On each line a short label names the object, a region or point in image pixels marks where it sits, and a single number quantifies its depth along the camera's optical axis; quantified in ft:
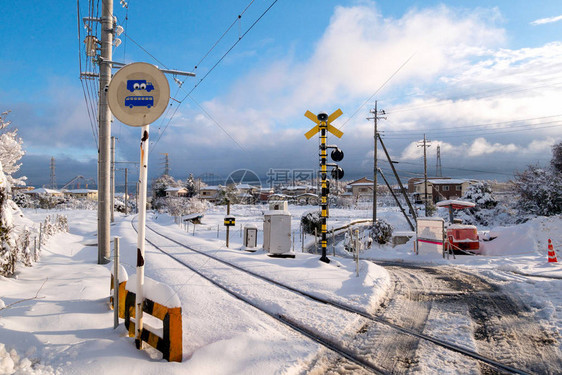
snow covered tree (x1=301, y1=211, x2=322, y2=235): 83.99
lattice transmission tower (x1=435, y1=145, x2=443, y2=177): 182.60
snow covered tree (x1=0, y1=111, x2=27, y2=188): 42.91
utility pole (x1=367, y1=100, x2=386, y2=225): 89.22
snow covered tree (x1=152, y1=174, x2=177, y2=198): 244.42
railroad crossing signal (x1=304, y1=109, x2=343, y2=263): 32.91
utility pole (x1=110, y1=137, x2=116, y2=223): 92.28
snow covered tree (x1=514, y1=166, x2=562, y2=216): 79.51
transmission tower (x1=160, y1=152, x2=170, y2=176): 266.51
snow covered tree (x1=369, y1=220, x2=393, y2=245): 67.55
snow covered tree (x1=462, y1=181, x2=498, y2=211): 104.37
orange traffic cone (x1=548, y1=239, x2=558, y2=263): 34.12
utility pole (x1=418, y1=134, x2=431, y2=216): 102.36
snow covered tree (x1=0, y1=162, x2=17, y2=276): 20.29
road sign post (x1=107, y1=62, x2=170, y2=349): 11.85
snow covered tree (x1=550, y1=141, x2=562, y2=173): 84.79
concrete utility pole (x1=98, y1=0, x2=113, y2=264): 30.50
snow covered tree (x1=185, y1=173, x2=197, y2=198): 223.71
